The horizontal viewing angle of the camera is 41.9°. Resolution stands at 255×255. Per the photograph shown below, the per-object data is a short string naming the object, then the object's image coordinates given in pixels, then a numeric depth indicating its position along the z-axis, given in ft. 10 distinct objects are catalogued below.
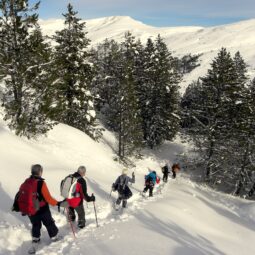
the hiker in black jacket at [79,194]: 28.91
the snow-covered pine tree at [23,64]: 60.49
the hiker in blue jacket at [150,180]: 55.52
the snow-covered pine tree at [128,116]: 111.65
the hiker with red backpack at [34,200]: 24.22
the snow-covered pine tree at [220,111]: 101.71
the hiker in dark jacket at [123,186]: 41.78
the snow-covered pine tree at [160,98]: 133.80
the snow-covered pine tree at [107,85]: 143.95
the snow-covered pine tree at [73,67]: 91.15
